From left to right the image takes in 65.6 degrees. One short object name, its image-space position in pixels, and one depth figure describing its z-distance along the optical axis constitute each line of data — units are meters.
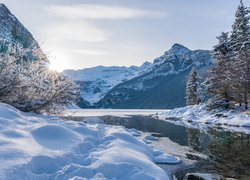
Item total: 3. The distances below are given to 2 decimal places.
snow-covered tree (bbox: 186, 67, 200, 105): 45.07
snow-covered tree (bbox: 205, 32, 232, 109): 29.41
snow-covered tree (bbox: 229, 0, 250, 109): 25.66
